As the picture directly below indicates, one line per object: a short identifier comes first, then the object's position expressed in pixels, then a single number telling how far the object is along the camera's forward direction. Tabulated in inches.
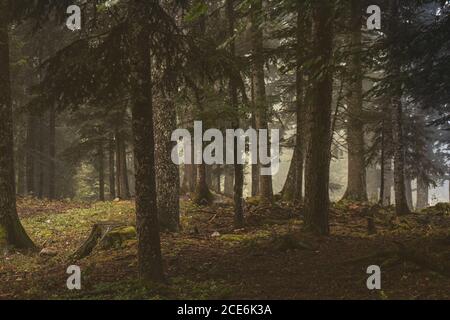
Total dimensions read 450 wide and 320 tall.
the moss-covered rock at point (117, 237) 502.9
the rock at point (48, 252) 511.5
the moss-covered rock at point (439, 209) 688.8
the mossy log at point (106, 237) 492.7
